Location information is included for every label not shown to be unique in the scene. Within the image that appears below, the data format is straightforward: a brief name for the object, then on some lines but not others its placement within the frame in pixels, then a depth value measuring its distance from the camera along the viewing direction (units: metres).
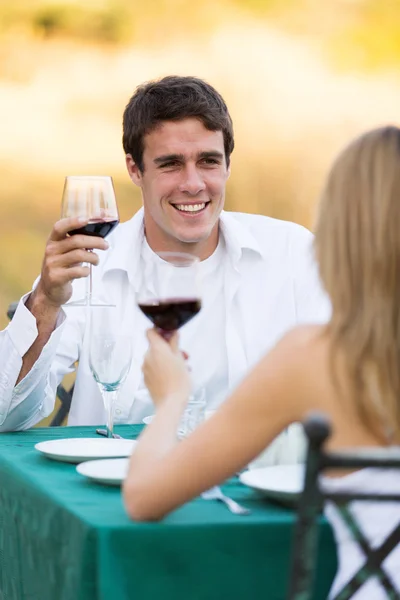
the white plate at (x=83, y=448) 2.80
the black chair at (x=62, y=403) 3.47
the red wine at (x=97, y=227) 3.03
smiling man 3.29
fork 2.61
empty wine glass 2.87
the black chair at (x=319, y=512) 1.98
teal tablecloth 2.56
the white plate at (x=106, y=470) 2.69
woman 2.38
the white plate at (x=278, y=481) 2.63
